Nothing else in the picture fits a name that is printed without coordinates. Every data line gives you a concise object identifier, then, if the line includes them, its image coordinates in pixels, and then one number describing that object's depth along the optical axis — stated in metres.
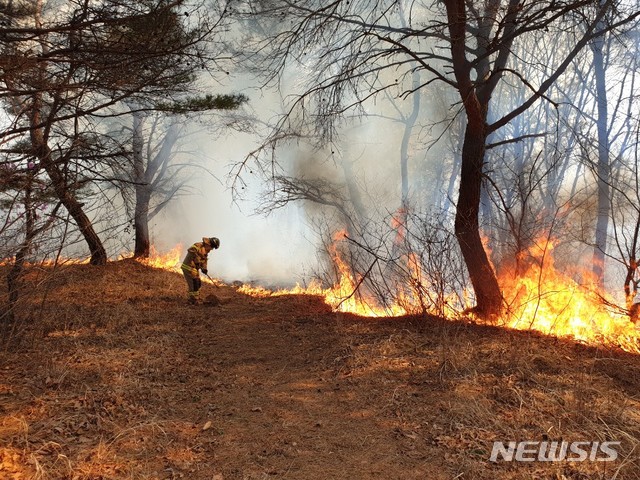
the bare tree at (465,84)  5.18
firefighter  9.48
